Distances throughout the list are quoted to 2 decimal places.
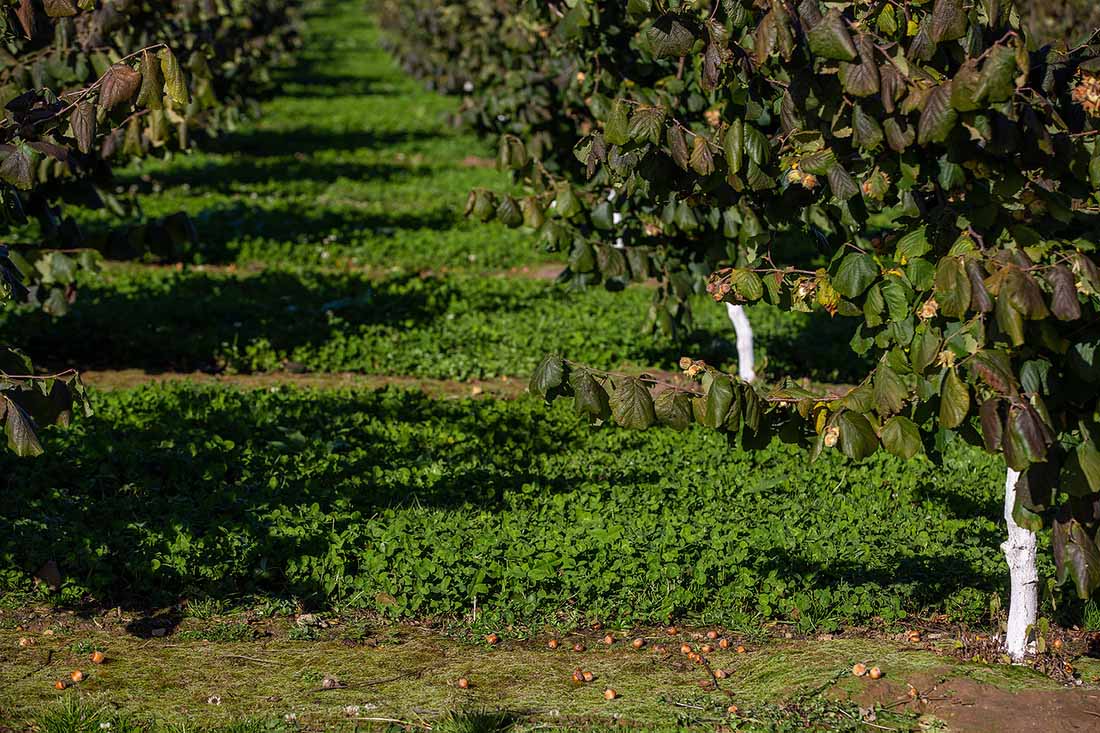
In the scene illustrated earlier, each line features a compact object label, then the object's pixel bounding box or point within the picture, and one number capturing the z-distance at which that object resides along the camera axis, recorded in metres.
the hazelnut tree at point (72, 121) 8.52
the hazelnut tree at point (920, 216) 7.32
